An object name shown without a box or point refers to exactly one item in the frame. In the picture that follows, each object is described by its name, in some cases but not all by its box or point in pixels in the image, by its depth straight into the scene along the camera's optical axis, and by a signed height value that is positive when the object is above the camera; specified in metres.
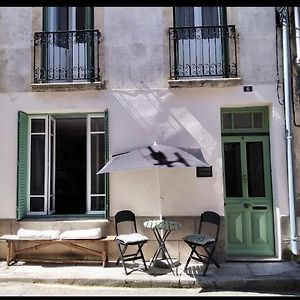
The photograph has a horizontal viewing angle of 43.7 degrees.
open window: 7.55 +0.21
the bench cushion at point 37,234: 6.87 -1.10
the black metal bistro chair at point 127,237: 6.45 -1.13
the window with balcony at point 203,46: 7.41 +2.54
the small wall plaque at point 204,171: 7.19 +0.01
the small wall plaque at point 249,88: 7.25 +1.61
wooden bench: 6.82 -1.32
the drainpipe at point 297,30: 7.06 +2.66
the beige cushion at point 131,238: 6.38 -1.13
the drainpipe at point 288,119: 6.82 +0.97
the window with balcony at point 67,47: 7.56 +2.60
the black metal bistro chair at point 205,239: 6.37 -1.17
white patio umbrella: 6.20 +0.25
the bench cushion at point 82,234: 6.83 -1.11
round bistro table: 6.41 -1.07
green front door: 7.42 -0.49
